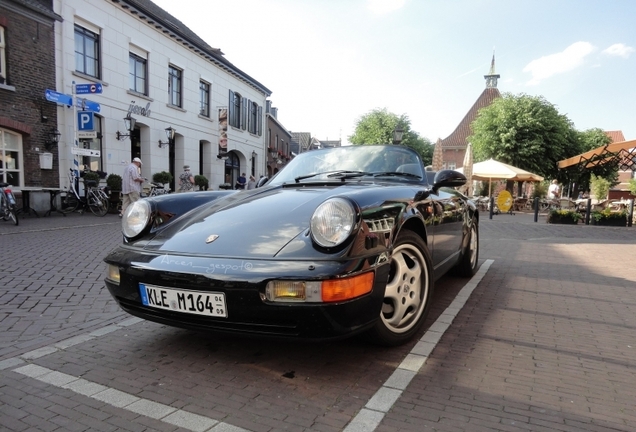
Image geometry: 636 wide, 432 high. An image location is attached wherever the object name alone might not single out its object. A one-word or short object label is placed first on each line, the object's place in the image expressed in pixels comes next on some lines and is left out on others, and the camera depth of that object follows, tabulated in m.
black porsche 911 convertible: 2.05
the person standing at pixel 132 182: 10.68
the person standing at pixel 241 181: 22.49
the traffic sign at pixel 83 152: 12.57
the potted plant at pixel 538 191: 29.06
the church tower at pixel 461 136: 42.84
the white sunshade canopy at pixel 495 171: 17.16
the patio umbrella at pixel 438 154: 12.47
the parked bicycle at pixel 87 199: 12.28
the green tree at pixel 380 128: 44.00
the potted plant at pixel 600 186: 38.08
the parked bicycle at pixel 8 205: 9.12
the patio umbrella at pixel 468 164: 16.00
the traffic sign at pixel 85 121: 12.89
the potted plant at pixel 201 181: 18.73
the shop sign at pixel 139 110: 15.66
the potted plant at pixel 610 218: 12.52
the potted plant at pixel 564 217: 12.97
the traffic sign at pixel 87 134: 13.07
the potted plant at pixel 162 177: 16.33
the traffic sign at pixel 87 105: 13.16
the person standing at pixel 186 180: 15.40
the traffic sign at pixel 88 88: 12.55
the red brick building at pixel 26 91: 11.51
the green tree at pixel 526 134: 24.87
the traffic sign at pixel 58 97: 12.18
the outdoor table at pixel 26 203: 11.11
